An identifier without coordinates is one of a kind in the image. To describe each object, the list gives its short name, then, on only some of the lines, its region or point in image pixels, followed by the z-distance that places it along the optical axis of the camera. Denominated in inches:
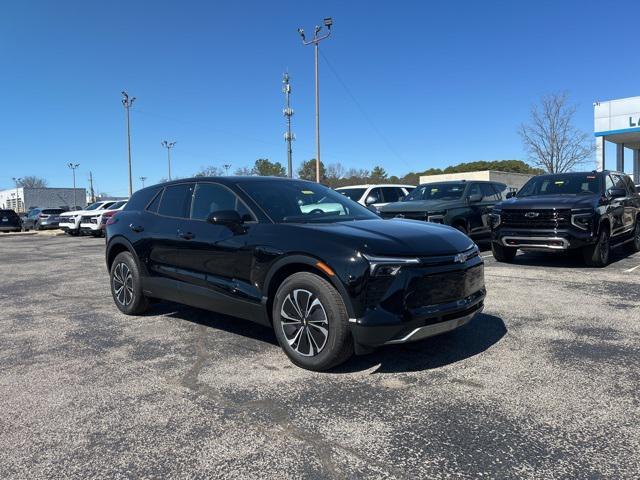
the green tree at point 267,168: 3253.0
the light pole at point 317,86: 1055.0
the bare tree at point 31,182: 5177.7
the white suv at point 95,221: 917.8
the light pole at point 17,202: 3622.0
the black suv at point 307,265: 149.1
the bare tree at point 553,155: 1375.5
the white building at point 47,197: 3331.7
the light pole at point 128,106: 1643.7
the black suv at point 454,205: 436.8
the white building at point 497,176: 1839.3
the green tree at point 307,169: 3405.5
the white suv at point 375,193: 545.0
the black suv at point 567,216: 354.3
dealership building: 997.2
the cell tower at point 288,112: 1306.6
